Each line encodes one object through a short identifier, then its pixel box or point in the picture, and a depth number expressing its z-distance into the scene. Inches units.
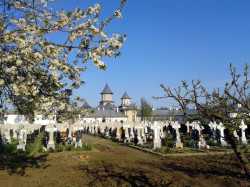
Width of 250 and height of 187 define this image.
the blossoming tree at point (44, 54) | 248.7
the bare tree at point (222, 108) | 242.5
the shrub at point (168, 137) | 894.3
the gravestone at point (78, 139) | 745.5
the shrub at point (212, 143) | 780.9
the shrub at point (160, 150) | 619.2
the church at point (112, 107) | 3802.2
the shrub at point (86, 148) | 685.2
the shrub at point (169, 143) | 757.3
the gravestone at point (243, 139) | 802.8
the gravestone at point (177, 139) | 731.5
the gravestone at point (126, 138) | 975.4
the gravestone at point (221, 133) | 769.7
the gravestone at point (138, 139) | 850.1
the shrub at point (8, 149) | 622.9
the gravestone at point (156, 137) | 713.0
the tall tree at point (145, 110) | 2544.3
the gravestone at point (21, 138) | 666.2
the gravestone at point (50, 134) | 693.9
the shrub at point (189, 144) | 781.3
